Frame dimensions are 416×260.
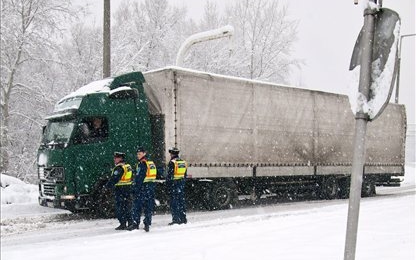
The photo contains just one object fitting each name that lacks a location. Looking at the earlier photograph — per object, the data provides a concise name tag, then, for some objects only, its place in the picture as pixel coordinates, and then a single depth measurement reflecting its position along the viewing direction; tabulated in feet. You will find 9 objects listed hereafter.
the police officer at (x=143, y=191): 31.99
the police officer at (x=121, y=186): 32.58
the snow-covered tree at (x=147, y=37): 89.24
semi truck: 37.88
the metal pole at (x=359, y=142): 11.52
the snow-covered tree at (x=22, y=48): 68.80
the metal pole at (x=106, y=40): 51.54
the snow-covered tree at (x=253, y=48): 98.32
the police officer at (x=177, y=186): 34.55
